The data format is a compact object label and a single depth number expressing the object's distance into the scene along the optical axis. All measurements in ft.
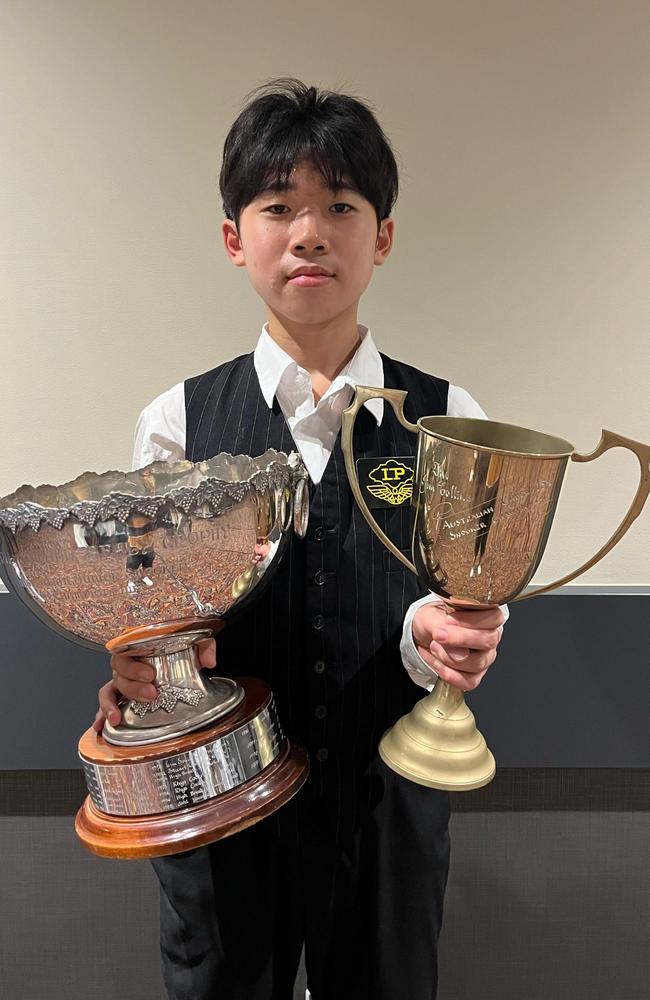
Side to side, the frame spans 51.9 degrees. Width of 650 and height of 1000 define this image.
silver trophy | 1.53
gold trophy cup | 1.65
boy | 2.14
